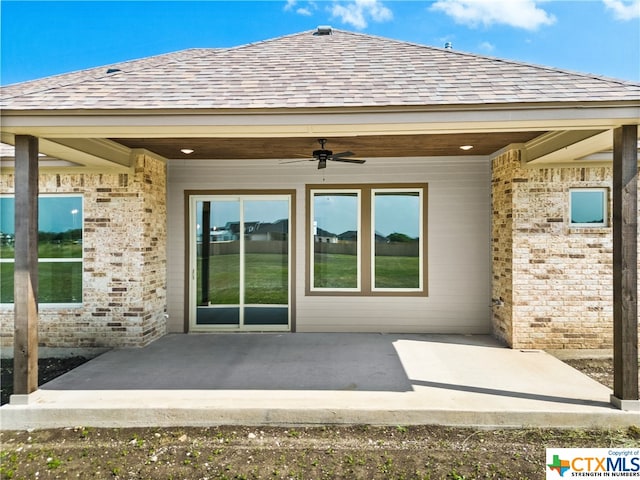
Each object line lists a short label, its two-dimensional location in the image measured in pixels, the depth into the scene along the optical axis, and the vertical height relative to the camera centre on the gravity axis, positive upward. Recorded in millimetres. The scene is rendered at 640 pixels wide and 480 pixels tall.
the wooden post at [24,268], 3900 -304
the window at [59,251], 5973 -189
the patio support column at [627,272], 3660 -294
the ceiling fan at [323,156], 5148 +1162
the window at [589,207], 5703 +524
